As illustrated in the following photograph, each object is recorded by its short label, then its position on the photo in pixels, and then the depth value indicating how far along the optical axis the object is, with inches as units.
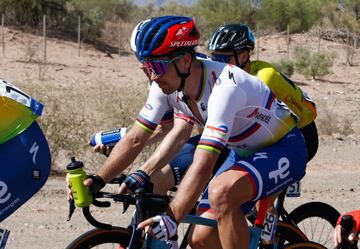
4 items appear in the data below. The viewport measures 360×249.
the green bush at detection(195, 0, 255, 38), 1430.9
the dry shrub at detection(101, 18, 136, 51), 1198.6
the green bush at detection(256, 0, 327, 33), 1460.4
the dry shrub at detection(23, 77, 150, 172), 434.9
